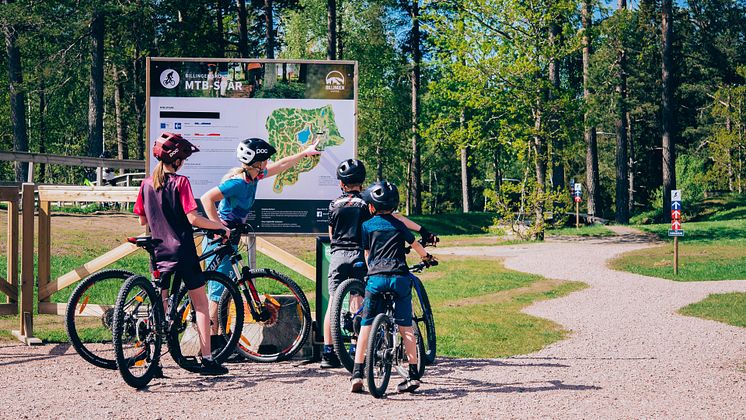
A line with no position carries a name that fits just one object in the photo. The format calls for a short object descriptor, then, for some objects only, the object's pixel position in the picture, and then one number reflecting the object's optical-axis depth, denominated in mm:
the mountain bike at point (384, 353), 7227
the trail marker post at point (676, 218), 21372
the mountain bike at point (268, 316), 8539
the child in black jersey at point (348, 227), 8383
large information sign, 10117
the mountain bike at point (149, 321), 7422
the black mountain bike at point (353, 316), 8031
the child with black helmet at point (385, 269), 7484
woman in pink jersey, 7773
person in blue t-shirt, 8539
